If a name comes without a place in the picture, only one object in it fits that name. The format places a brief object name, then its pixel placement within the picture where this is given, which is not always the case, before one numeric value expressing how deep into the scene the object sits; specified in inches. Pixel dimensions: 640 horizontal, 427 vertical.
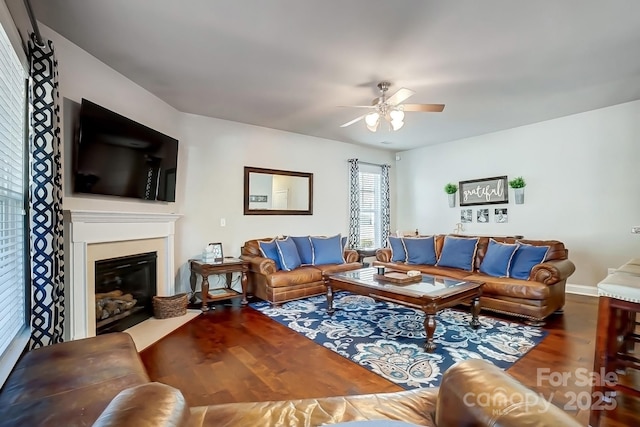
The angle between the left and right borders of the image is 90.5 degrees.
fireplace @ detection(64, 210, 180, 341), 101.9
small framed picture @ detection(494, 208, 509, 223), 206.7
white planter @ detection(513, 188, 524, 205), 197.8
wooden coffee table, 108.5
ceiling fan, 122.7
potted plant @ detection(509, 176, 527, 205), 195.6
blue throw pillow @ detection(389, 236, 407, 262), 195.0
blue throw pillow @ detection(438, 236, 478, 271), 169.8
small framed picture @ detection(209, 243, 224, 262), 167.2
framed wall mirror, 193.6
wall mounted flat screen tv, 106.6
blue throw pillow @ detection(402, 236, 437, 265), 185.7
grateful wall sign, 207.3
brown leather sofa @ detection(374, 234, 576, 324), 131.6
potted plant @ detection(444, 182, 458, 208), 229.9
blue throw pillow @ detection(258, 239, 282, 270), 177.2
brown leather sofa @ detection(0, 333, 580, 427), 33.7
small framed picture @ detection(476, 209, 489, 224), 215.6
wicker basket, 139.4
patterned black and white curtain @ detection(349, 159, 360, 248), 238.9
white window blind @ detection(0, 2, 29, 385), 66.5
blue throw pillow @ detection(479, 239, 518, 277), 151.9
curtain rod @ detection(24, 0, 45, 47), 76.7
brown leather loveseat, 161.3
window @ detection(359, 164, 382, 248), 252.2
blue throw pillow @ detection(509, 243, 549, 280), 145.3
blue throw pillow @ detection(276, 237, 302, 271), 175.6
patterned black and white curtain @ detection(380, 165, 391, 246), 257.6
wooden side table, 154.3
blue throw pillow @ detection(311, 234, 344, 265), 193.6
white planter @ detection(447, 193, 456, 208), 232.4
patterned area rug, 96.1
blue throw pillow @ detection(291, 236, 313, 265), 192.5
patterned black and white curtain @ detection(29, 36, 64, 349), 79.2
